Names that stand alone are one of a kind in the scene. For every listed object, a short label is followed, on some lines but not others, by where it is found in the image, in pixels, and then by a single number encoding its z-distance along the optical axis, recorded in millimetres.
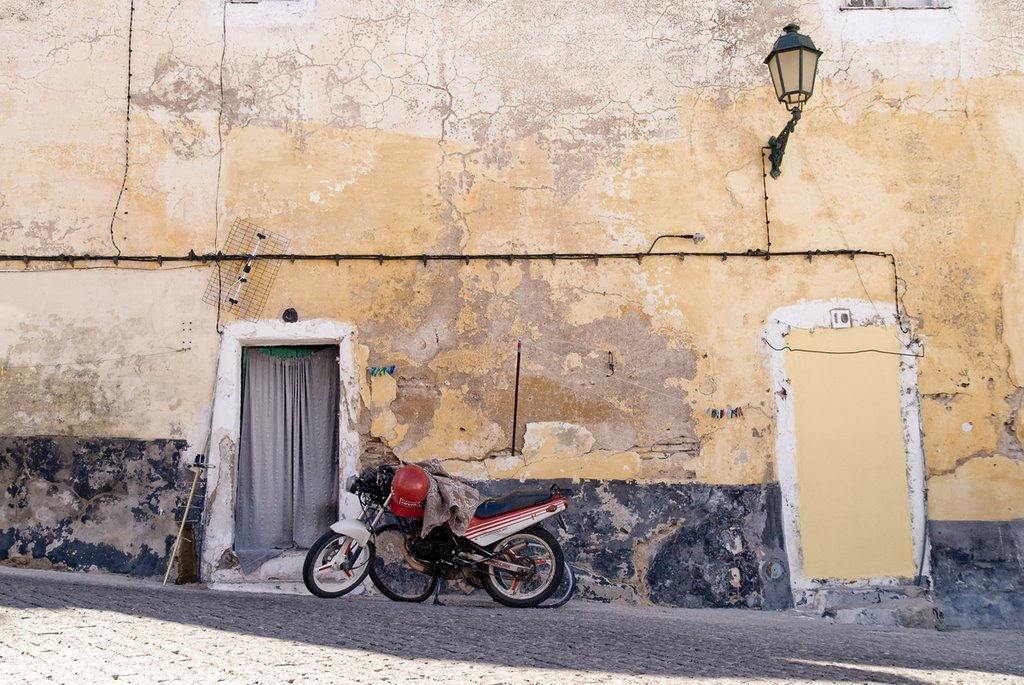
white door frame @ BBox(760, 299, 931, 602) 7434
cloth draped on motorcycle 6258
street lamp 7012
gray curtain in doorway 7617
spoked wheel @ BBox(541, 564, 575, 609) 6603
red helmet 6230
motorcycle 6297
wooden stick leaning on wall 7168
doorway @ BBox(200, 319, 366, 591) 7340
